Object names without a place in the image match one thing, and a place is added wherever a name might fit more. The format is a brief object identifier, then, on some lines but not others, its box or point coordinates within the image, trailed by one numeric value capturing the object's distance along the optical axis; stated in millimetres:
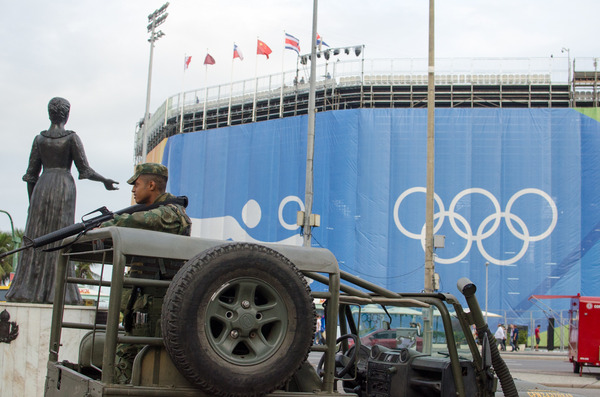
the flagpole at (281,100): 42656
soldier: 4062
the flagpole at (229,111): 45250
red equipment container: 20422
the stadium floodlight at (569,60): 39853
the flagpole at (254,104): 44312
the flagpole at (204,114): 46875
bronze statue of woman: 9383
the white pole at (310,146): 20688
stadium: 36406
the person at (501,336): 30344
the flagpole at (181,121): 48406
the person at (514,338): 34562
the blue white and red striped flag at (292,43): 36875
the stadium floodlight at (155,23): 38250
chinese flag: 44844
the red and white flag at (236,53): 47509
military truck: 3361
